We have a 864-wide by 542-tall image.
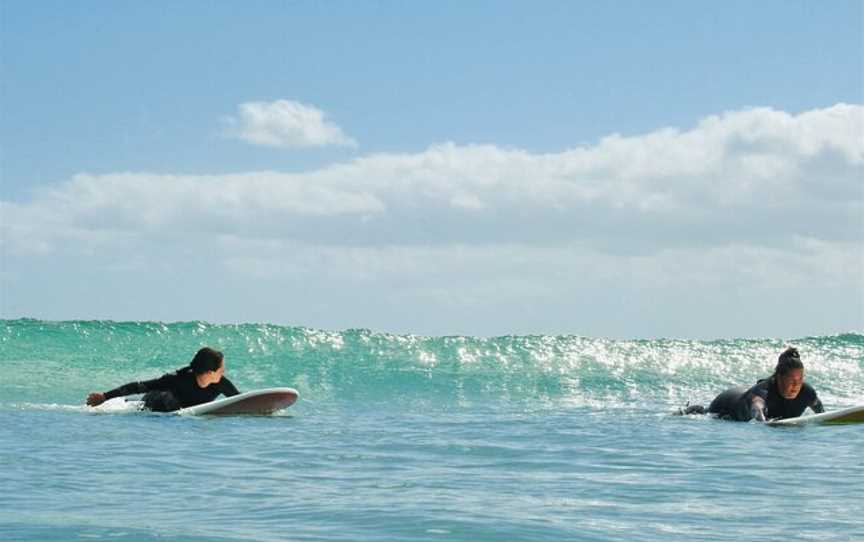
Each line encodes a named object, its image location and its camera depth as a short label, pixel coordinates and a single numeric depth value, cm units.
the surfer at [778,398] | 1283
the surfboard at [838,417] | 1291
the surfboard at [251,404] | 1369
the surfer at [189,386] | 1377
